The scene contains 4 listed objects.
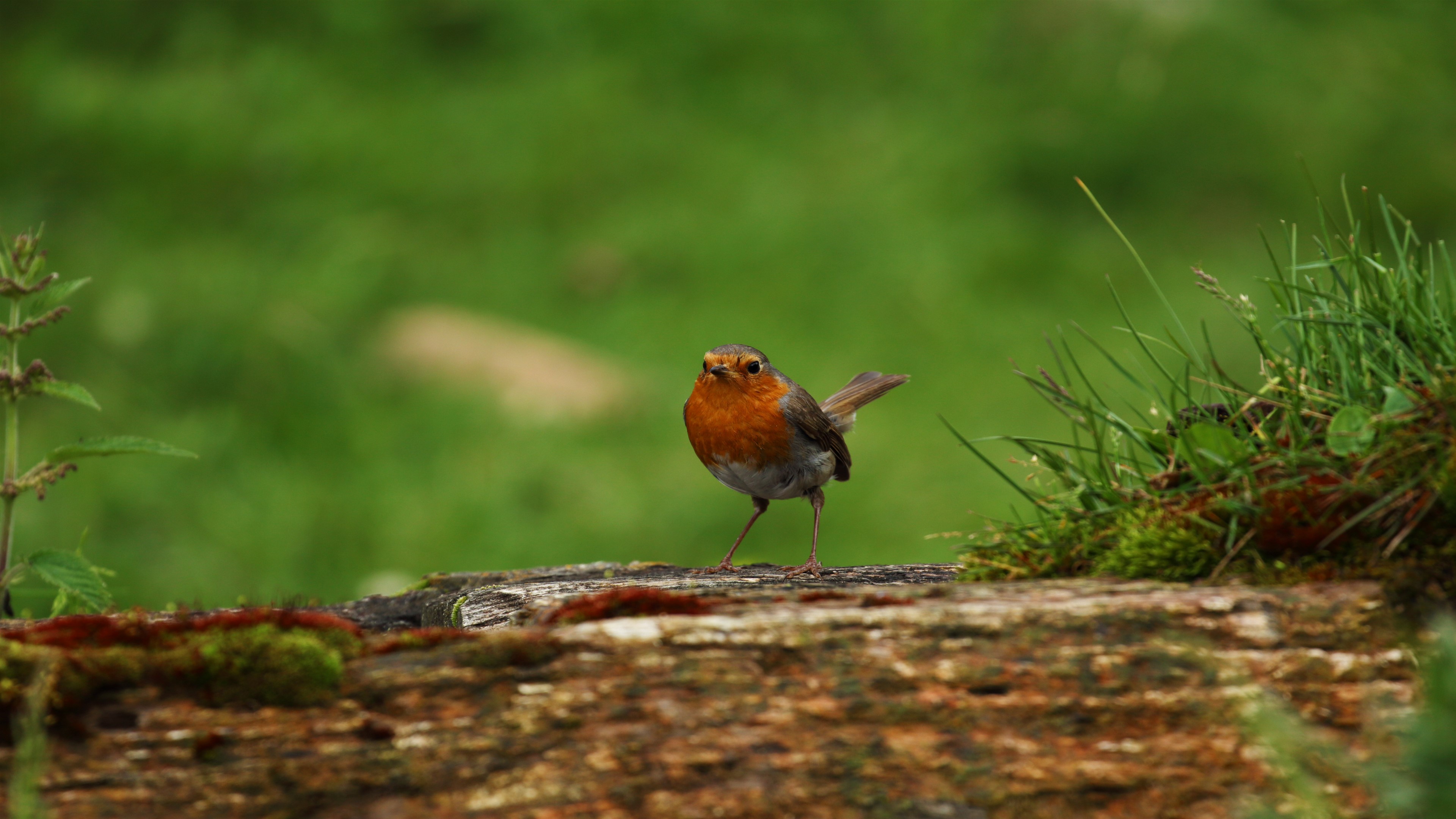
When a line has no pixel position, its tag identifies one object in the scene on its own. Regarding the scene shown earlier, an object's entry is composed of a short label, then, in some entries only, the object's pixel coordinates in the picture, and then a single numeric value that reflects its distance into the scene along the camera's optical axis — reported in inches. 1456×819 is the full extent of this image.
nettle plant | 239.8
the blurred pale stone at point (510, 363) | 627.8
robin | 361.4
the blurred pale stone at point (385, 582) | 481.4
